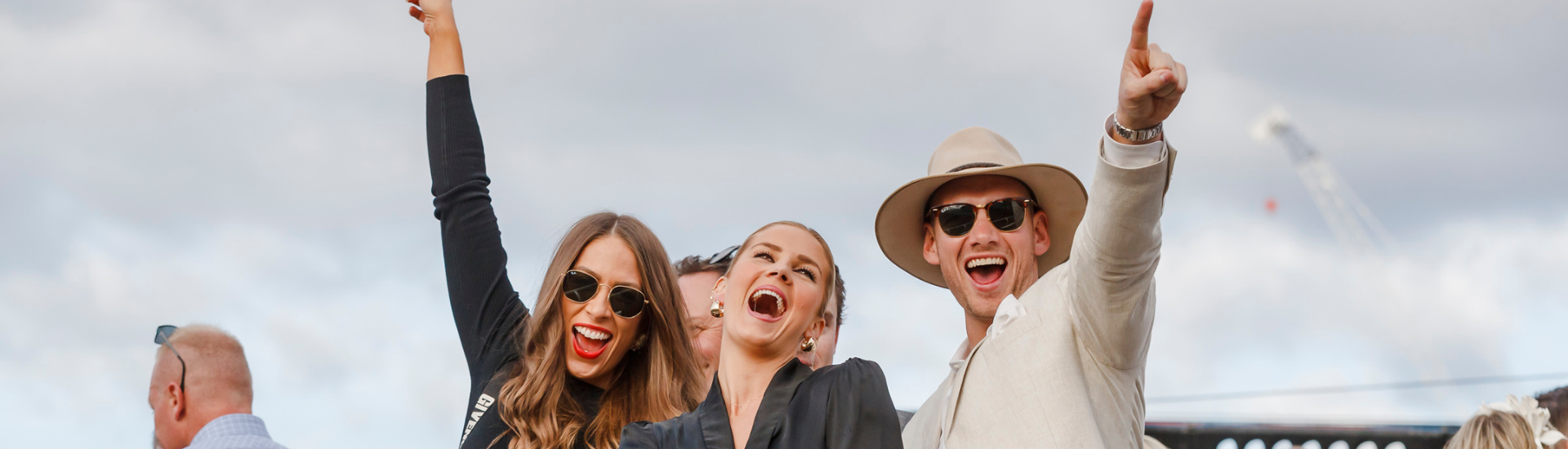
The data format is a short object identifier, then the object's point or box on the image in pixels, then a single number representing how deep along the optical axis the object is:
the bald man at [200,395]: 5.01
